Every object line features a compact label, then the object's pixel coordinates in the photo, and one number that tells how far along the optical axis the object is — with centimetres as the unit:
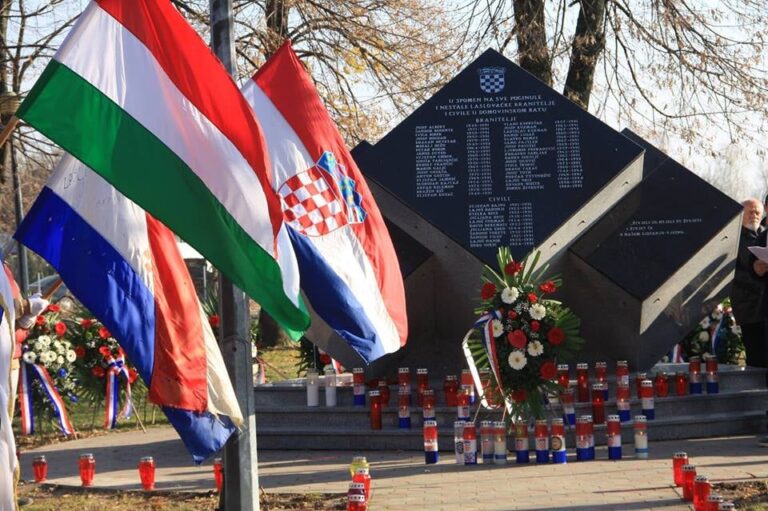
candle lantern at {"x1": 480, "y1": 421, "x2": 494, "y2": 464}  1091
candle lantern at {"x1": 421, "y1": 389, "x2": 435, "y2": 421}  1181
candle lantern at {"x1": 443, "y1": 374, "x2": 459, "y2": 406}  1222
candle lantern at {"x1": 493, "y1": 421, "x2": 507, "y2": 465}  1087
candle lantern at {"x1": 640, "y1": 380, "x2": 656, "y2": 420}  1176
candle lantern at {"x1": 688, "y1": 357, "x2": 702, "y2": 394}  1250
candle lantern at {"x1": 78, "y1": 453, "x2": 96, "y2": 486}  1063
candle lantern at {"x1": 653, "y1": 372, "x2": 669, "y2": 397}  1238
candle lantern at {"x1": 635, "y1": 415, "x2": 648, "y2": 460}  1080
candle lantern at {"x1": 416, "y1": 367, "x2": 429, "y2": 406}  1241
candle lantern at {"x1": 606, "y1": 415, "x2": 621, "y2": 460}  1065
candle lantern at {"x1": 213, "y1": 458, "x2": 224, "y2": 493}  945
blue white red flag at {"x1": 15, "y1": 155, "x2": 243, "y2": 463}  665
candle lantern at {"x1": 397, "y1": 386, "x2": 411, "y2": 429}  1219
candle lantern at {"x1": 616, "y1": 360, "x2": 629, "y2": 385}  1184
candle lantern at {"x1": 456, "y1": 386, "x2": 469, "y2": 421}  1160
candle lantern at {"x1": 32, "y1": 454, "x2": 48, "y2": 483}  1120
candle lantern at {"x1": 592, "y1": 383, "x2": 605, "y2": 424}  1173
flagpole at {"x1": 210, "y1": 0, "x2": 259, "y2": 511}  735
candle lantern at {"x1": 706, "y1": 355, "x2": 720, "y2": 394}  1248
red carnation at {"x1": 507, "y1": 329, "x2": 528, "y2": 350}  1096
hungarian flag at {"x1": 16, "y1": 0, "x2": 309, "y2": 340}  638
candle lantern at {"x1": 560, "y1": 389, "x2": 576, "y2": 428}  1146
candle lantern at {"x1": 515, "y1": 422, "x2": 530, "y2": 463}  1086
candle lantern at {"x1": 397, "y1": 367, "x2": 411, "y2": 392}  1235
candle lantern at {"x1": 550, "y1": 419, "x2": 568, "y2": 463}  1070
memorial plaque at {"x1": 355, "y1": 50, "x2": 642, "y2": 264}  1291
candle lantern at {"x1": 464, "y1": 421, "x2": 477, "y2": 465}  1079
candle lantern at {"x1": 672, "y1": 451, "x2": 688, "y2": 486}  907
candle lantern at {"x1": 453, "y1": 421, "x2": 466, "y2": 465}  1088
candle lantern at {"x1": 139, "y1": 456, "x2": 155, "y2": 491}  1041
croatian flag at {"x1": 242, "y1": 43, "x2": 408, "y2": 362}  748
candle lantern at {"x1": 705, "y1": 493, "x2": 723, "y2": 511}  694
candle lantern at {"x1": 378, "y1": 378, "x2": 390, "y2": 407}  1245
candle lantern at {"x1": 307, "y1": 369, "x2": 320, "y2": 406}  1280
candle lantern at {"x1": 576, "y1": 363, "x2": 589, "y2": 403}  1222
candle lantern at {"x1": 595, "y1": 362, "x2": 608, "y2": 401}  1203
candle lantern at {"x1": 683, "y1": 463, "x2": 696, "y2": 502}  856
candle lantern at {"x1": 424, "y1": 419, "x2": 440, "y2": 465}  1080
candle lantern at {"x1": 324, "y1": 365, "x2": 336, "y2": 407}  1279
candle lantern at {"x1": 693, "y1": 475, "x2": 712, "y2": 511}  763
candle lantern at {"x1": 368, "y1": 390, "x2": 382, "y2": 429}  1223
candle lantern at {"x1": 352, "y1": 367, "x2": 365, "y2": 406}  1268
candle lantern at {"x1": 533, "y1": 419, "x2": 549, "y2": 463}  1070
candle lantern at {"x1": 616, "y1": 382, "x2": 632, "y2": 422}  1174
